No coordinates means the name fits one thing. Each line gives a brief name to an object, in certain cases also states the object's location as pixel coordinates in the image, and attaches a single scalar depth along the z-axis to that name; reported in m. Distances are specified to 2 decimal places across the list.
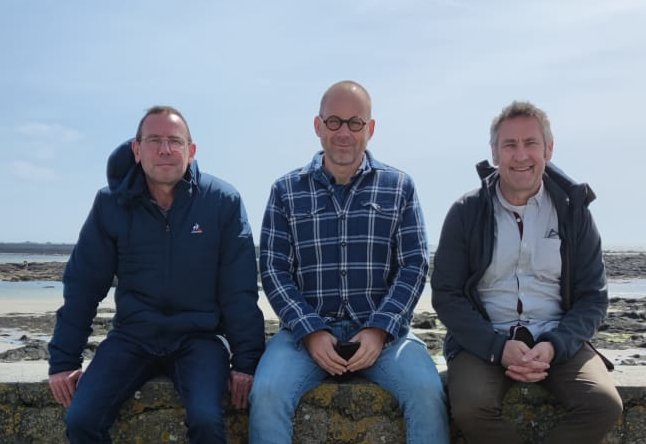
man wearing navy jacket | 3.24
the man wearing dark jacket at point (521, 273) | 3.06
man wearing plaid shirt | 3.05
